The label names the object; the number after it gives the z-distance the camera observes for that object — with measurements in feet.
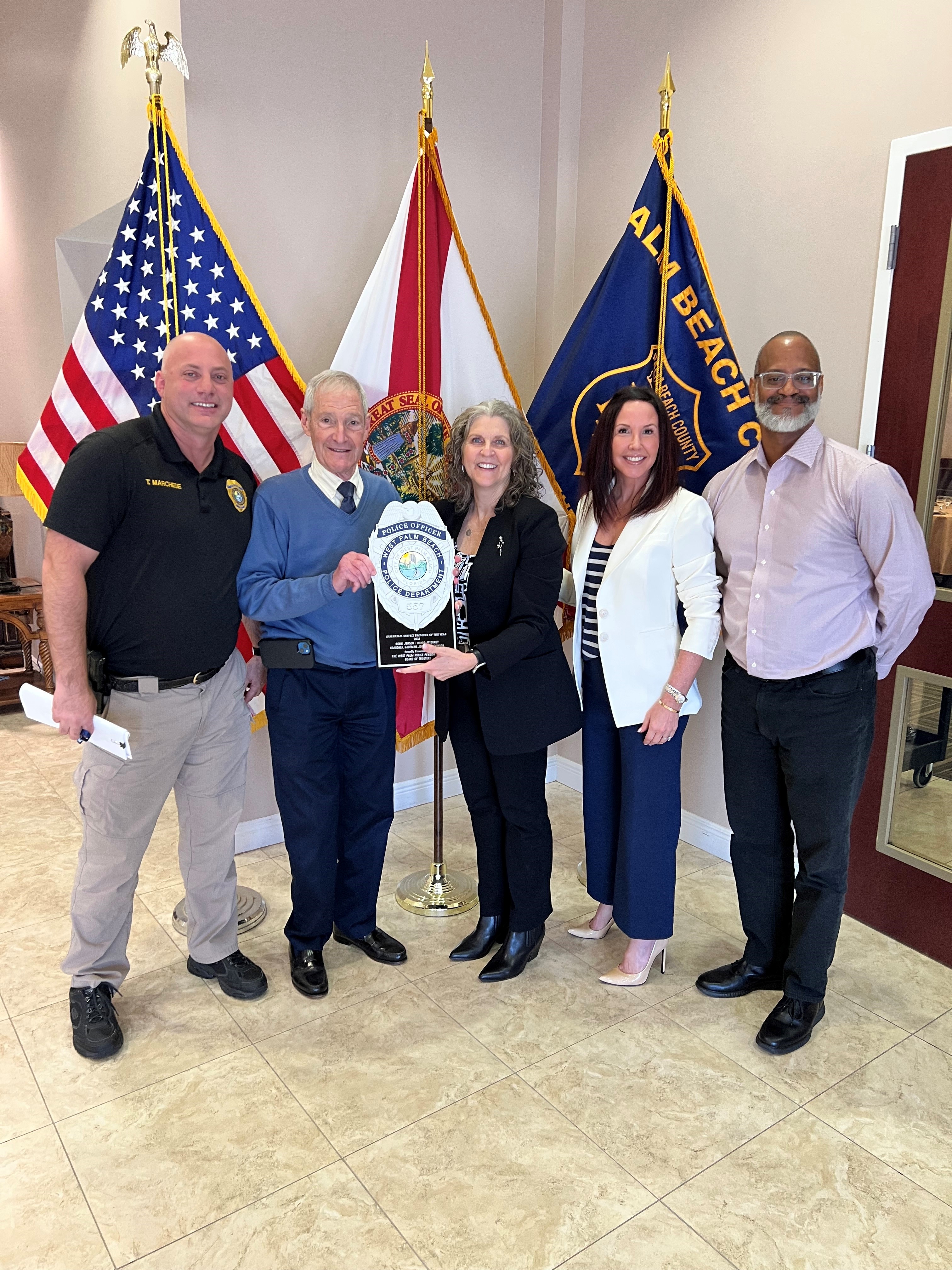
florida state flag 9.31
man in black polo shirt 6.56
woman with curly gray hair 7.41
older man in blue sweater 7.27
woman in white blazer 7.36
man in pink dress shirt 6.78
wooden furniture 16.02
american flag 8.44
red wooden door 8.02
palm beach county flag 9.09
